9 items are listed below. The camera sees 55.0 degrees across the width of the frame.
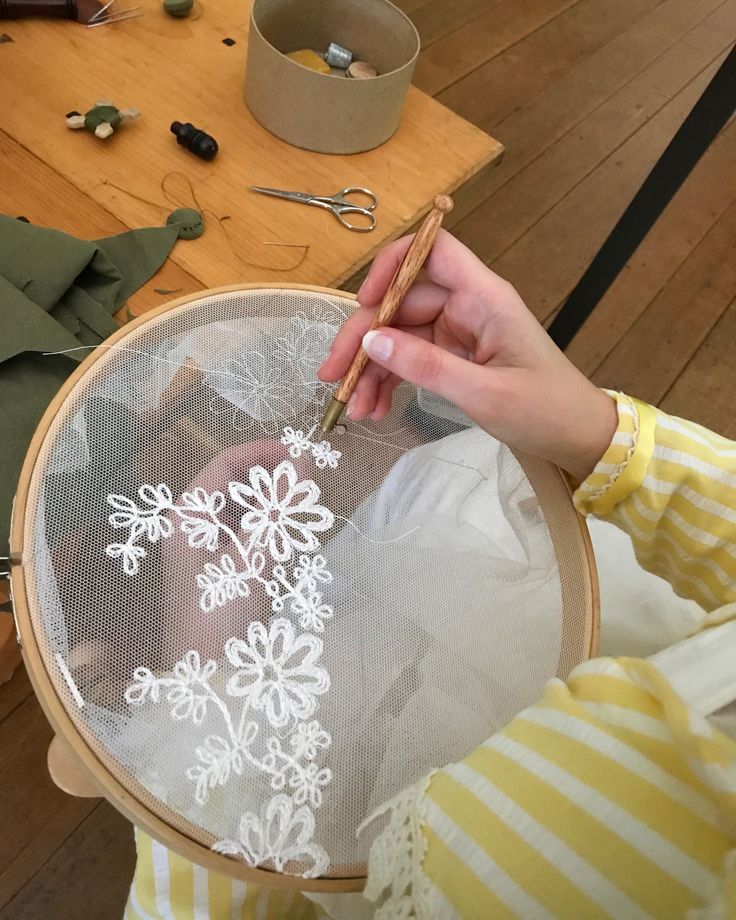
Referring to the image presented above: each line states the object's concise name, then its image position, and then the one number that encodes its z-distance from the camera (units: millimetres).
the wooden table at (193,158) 669
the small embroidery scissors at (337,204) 708
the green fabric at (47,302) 533
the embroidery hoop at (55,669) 389
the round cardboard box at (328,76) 683
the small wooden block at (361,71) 785
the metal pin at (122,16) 789
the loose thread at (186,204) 674
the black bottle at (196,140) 698
